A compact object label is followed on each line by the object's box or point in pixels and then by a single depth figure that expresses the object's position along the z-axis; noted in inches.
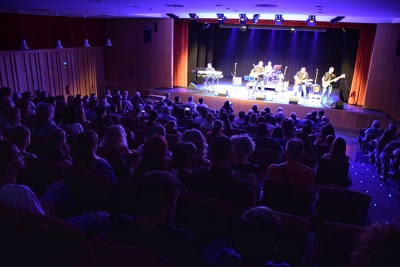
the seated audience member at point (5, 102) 232.2
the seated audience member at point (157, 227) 69.2
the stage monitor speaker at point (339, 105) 466.3
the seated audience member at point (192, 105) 379.9
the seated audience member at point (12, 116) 184.2
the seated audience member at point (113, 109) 299.1
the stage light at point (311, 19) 409.3
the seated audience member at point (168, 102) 399.1
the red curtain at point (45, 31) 432.8
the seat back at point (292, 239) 93.4
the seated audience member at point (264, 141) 201.5
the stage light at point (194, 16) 453.6
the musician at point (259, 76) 533.6
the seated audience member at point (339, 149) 179.0
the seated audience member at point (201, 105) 401.1
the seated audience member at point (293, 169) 143.2
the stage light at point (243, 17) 430.9
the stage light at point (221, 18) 441.7
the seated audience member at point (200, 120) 289.3
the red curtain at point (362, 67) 488.1
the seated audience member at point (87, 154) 123.2
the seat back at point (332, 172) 171.3
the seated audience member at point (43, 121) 185.3
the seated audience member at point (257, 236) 63.6
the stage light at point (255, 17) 425.2
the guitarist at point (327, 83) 491.2
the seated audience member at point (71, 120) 202.8
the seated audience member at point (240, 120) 326.0
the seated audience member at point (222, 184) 108.2
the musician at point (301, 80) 531.7
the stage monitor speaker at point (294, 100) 485.5
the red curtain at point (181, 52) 583.8
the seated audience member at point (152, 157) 124.6
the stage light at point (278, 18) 421.8
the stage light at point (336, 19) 396.7
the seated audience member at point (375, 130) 319.6
